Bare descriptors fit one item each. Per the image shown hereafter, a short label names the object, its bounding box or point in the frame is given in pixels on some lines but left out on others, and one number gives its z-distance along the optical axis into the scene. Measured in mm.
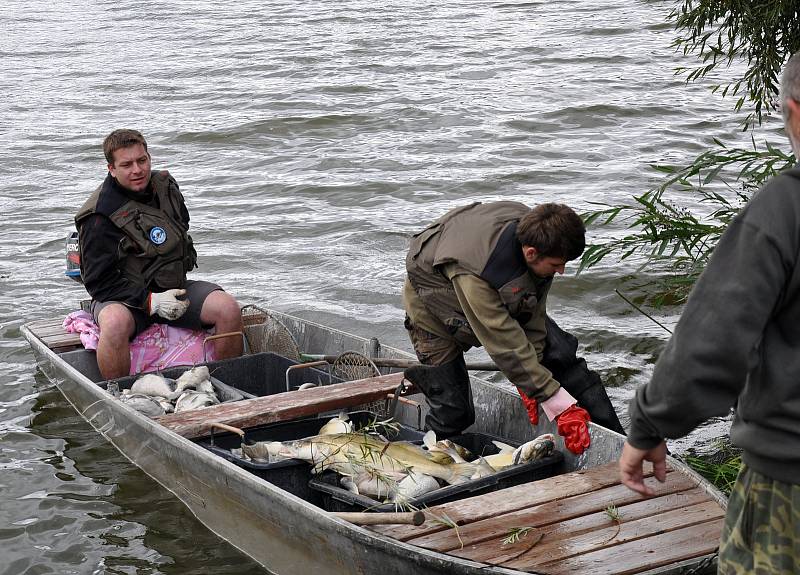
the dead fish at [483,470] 5309
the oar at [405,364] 6484
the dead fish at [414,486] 5020
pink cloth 7348
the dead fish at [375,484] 5117
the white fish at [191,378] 6855
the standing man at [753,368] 2471
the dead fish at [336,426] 5973
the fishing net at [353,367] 6820
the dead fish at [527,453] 5369
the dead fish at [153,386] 6828
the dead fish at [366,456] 5324
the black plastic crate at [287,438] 5500
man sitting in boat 6969
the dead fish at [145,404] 6527
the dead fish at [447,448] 5550
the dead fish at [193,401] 6547
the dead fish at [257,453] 5660
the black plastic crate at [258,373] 7293
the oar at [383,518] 4406
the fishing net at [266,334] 7594
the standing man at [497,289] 5039
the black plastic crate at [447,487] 4992
